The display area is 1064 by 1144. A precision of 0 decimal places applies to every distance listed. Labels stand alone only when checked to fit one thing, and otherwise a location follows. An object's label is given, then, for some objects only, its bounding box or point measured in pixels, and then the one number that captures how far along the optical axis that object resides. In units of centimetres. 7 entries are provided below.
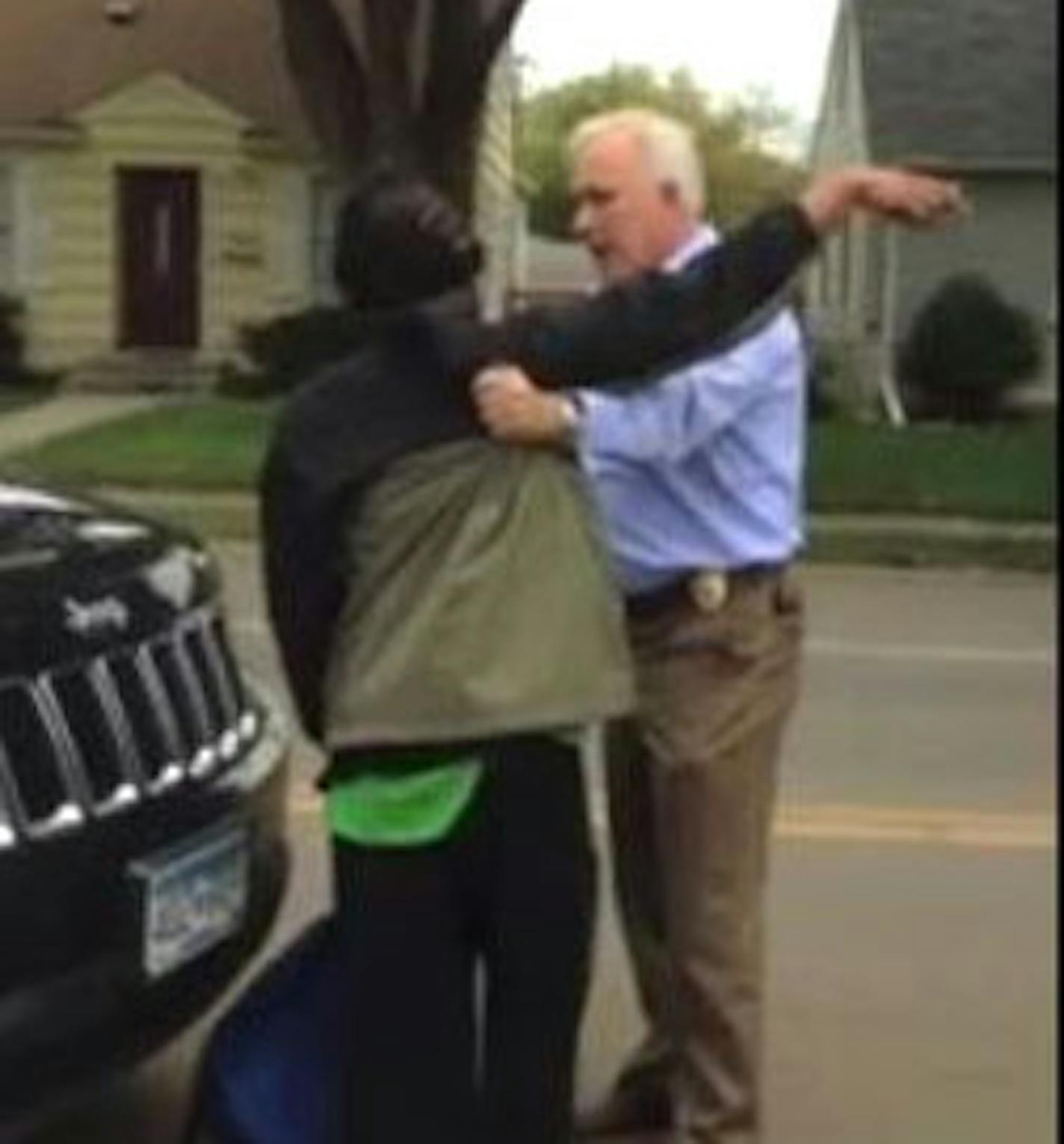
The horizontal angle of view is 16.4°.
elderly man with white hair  544
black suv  510
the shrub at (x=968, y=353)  3175
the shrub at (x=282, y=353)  3400
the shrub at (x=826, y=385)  3075
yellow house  3819
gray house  3381
